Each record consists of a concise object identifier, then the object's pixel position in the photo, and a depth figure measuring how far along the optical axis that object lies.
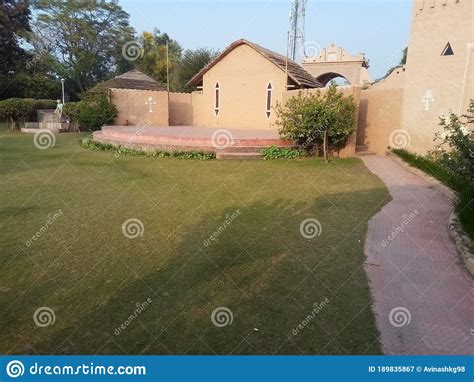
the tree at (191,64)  34.25
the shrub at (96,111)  20.70
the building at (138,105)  21.32
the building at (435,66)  9.36
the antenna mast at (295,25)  21.76
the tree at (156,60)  44.00
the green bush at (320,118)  11.71
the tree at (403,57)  39.42
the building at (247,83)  18.05
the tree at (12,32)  34.75
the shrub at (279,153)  12.86
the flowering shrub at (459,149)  6.16
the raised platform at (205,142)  12.95
